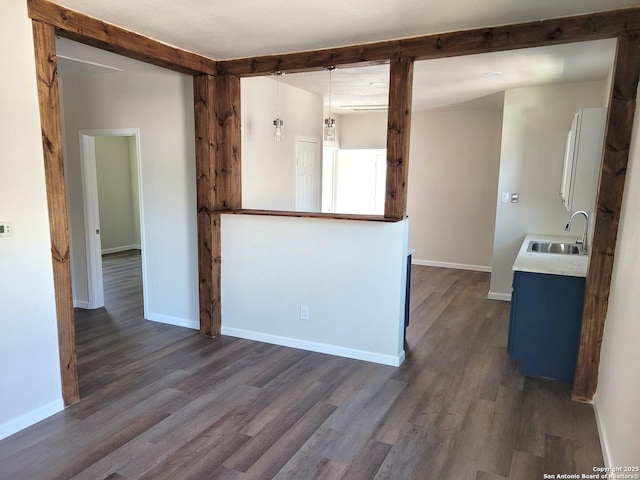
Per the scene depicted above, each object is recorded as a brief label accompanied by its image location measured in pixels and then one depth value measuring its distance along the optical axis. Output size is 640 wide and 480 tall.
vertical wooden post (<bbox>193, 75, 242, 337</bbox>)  4.02
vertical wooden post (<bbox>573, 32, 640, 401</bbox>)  2.74
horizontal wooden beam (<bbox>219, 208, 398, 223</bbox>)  3.58
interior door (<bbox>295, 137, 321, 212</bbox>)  5.81
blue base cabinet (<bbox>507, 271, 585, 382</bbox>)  3.27
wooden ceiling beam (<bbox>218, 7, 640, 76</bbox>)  2.76
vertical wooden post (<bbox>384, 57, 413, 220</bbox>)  3.38
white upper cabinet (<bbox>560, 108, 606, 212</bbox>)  3.21
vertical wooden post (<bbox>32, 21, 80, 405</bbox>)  2.64
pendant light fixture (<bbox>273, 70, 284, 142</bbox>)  3.90
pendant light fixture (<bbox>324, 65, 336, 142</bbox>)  4.37
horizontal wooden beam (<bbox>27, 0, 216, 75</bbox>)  2.64
